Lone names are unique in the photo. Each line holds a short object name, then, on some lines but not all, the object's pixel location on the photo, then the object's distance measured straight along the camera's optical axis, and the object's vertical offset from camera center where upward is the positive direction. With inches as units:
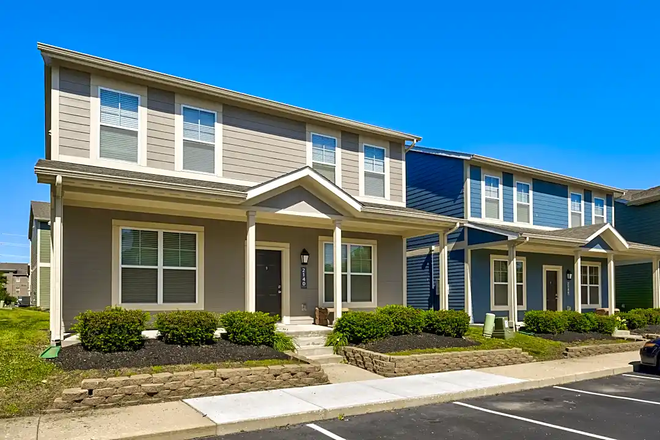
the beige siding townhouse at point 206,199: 444.5 +42.9
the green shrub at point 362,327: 474.9 -70.2
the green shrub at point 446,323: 519.5 -72.8
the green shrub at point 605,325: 653.3 -94.7
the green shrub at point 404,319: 499.5 -66.8
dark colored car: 461.1 -92.5
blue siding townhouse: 716.7 +10.1
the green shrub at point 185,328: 397.4 -58.7
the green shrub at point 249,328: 418.6 -62.3
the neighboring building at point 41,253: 1234.0 -8.1
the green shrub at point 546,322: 613.6 -86.0
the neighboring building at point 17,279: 2371.2 -137.2
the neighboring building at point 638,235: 958.4 +22.4
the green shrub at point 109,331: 364.2 -55.8
